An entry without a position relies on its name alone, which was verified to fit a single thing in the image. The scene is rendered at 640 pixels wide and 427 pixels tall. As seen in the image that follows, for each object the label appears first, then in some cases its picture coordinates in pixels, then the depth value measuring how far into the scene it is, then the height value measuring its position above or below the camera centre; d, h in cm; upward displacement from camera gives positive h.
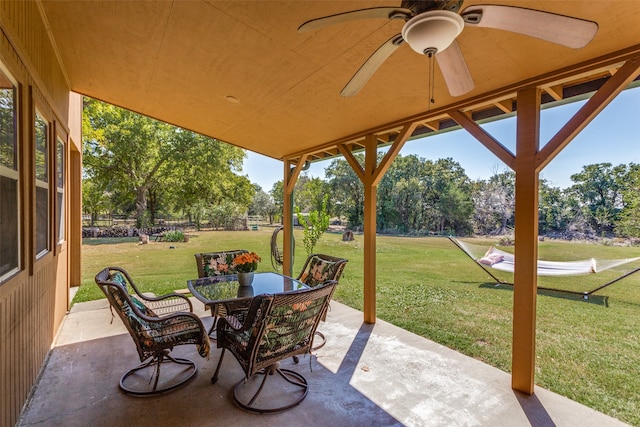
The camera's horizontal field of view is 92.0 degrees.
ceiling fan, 129 +81
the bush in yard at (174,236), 1295 -108
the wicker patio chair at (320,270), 363 -75
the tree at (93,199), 1449 +54
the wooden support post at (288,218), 632 -16
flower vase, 340 -75
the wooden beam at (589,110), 212 +74
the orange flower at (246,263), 332 -57
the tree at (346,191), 1470 +97
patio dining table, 294 -85
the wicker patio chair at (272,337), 222 -101
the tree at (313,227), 734 -39
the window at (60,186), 394 +32
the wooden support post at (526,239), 258 -23
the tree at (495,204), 907 +21
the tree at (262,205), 2030 +38
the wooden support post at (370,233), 429 -31
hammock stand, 560 -109
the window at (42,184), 278 +25
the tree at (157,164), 1459 +230
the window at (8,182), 185 +18
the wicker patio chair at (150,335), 245 -105
